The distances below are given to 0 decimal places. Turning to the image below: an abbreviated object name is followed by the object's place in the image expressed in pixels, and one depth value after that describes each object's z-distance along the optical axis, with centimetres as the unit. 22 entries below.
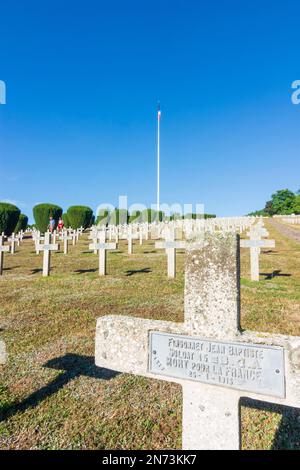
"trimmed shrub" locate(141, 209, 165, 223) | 4334
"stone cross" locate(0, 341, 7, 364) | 235
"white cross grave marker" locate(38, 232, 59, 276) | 965
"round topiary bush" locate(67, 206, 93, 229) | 3653
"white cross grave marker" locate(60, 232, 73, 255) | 1609
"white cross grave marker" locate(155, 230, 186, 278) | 912
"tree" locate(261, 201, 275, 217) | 11671
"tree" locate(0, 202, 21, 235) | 2908
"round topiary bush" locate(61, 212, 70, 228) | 3759
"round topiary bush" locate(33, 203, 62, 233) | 3469
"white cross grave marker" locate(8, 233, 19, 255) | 1708
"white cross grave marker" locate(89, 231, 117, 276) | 973
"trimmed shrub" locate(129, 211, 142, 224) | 4191
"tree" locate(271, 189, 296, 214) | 10355
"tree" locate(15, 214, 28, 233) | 3339
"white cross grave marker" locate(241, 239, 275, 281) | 850
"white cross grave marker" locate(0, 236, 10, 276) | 1039
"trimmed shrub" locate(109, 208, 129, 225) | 3888
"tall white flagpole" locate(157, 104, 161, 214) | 4416
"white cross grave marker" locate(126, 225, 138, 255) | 1508
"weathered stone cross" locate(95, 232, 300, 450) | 163
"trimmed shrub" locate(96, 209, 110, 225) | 3665
